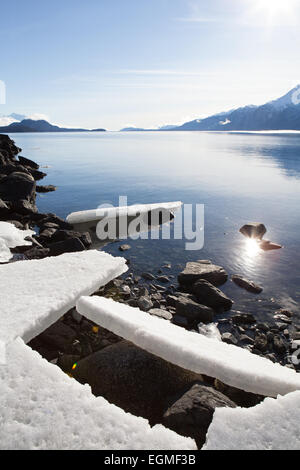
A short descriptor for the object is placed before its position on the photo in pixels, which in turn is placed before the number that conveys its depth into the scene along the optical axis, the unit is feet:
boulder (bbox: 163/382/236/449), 12.34
